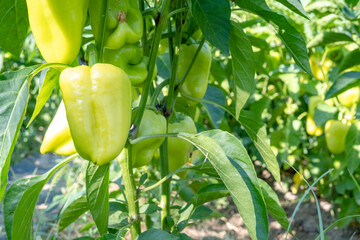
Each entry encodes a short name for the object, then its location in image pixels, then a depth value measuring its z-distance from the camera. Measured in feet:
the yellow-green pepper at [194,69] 2.63
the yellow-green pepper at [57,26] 1.69
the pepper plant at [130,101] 1.66
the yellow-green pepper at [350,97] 5.09
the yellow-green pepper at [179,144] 2.63
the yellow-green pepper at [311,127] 6.05
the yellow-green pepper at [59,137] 2.10
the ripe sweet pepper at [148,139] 2.23
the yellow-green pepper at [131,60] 2.06
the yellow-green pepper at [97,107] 1.64
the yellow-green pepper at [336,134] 5.42
